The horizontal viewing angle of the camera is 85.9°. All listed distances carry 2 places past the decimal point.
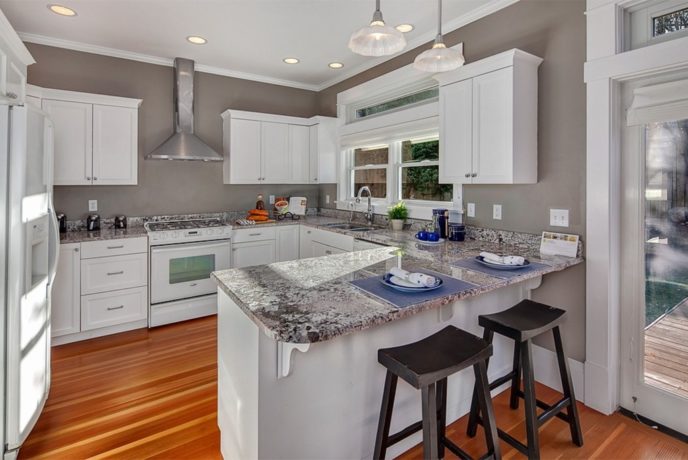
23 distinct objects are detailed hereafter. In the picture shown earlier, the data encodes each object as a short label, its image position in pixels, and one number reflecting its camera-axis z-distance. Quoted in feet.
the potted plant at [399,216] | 11.80
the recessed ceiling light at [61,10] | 9.37
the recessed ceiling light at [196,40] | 11.21
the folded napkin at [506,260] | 6.61
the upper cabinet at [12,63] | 7.42
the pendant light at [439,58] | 6.41
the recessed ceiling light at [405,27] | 10.16
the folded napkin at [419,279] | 5.15
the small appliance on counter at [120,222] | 12.50
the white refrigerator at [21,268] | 5.63
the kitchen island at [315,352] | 4.41
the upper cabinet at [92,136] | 10.68
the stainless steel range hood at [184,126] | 12.81
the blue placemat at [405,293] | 4.77
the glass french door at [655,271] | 6.66
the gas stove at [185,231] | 11.59
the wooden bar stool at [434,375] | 4.49
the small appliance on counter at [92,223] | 11.88
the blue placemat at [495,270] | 6.18
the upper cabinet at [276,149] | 14.01
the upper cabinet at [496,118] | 7.95
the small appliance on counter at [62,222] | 11.37
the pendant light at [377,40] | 5.55
